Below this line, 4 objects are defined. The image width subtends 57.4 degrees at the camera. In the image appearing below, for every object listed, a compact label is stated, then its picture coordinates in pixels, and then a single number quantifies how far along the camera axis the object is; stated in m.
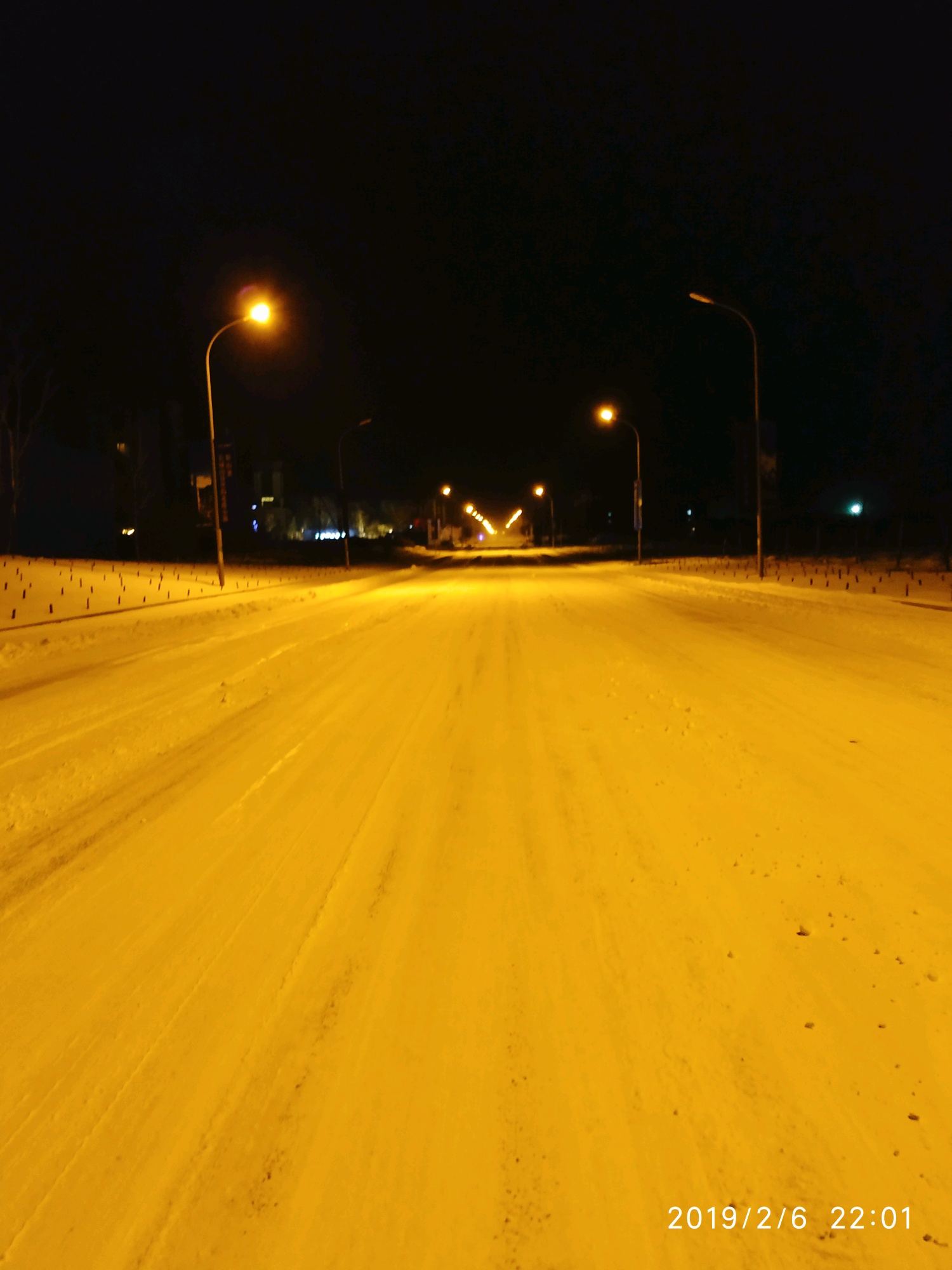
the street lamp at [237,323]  26.72
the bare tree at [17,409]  44.08
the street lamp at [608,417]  46.56
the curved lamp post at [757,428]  28.25
